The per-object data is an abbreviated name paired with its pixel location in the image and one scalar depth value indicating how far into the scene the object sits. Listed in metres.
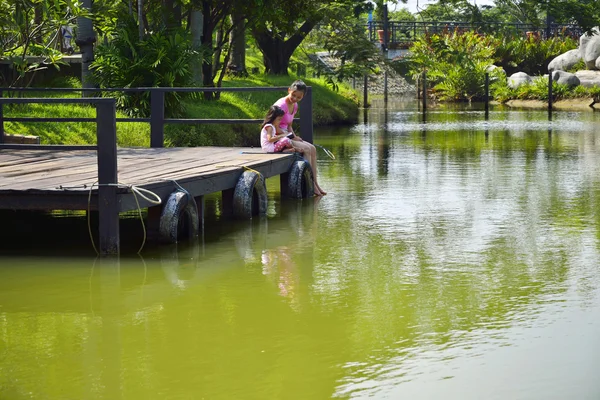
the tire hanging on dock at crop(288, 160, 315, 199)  14.62
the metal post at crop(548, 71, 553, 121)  42.53
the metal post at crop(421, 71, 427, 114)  44.03
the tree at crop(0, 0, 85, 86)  17.08
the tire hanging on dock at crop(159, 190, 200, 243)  10.71
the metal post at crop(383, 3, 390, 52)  58.01
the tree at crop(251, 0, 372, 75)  25.50
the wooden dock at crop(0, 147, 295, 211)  10.12
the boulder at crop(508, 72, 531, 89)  49.64
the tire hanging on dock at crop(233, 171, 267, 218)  12.57
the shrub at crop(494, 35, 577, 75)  57.38
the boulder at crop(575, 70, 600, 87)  46.64
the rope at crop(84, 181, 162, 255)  10.02
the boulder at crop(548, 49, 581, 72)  52.28
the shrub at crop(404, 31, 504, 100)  50.16
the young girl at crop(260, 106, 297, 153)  14.48
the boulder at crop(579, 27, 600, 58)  51.39
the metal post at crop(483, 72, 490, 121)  37.66
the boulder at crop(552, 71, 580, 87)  46.38
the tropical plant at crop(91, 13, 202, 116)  20.08
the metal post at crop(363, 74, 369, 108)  44.52
